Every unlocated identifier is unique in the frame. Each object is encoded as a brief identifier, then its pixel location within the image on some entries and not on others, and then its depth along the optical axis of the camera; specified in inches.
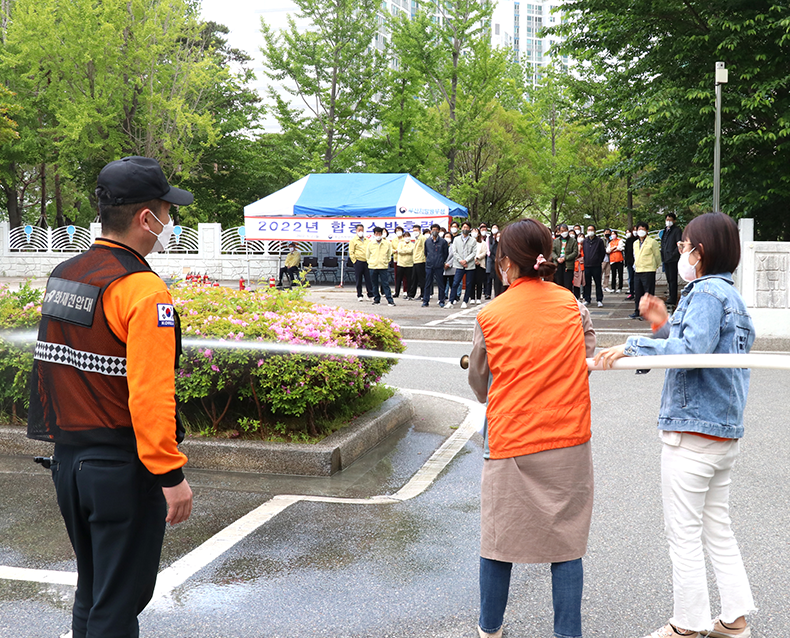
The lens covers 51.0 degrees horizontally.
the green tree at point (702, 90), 609.9
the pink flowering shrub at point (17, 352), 247.8
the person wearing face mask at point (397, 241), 873.4
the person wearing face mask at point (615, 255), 916.0
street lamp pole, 534.9
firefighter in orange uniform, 97.5
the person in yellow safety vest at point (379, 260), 781.3
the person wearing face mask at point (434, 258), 778.2
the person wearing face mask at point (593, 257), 718.5
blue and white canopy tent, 996.6
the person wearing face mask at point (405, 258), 826.2
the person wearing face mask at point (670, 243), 622.8
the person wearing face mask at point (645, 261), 634.8
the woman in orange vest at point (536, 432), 118.6
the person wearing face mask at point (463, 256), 740.6
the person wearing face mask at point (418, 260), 819.4
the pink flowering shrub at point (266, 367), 233.8
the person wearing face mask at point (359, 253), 820.0
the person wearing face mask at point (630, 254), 822.3
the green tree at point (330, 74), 1449.3
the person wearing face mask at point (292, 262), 991.3
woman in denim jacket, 125.1
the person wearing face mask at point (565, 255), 724.7
